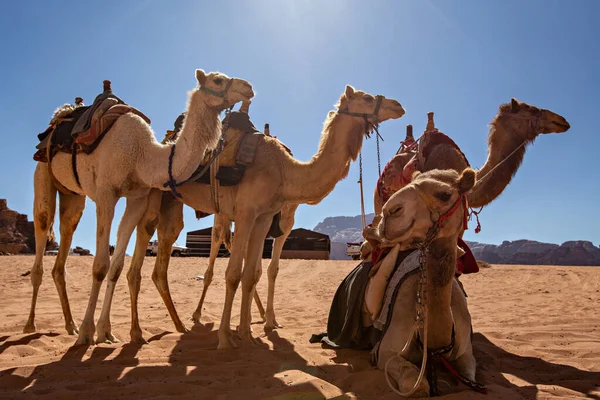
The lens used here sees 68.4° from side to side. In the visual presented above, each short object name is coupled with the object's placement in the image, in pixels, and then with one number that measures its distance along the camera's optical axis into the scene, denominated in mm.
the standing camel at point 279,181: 5012
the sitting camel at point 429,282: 2568
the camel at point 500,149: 4730
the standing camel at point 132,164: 4824
